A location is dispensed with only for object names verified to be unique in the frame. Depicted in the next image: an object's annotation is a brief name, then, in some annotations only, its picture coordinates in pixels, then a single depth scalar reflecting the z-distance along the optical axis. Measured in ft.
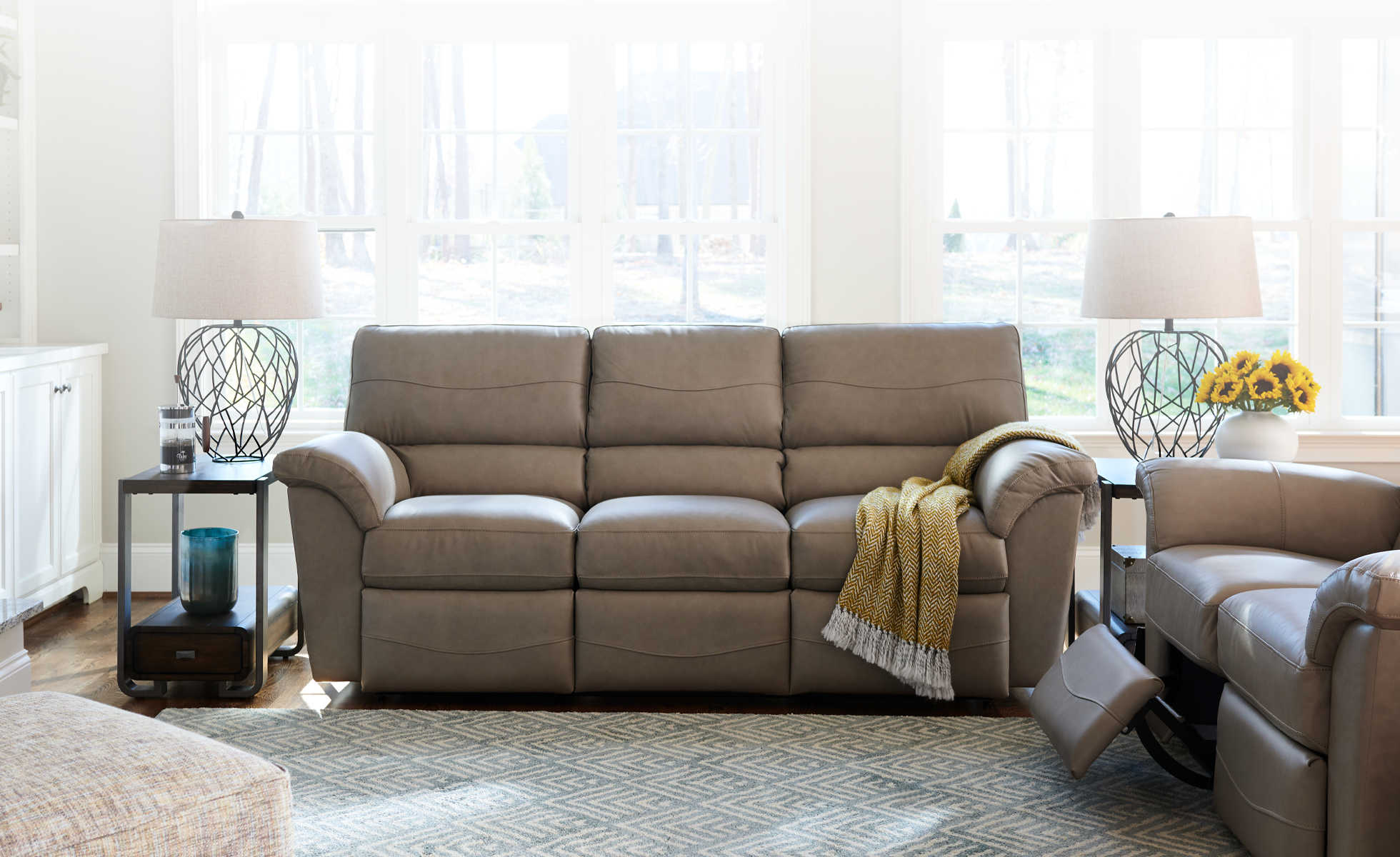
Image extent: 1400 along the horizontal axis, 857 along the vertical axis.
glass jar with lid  11.33
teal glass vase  10.80
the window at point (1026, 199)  14.67
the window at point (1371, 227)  14.51
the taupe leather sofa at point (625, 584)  10.23
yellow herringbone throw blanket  10.00
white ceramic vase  10.91
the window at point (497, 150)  14.65
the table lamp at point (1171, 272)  11.68
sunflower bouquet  10.93
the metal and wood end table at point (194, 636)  10.51
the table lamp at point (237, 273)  11.57
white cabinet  12.37
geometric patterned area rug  7.76
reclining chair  6.31
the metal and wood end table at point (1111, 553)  10.91
